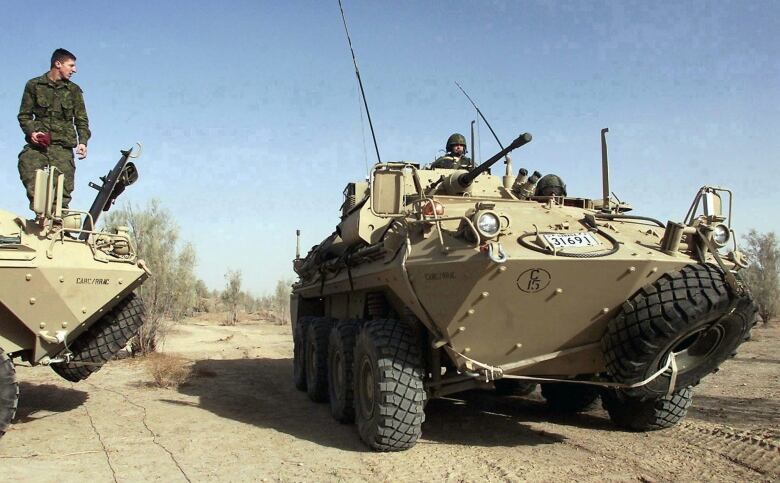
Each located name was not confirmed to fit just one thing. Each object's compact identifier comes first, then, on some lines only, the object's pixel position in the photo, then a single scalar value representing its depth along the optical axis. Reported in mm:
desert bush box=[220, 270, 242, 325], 37531
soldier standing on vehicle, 6516
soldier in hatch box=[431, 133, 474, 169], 8070
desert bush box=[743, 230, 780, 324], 22688
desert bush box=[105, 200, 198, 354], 14127
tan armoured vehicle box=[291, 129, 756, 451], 4652
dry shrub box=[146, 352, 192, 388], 9387
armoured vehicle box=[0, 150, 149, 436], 5426
